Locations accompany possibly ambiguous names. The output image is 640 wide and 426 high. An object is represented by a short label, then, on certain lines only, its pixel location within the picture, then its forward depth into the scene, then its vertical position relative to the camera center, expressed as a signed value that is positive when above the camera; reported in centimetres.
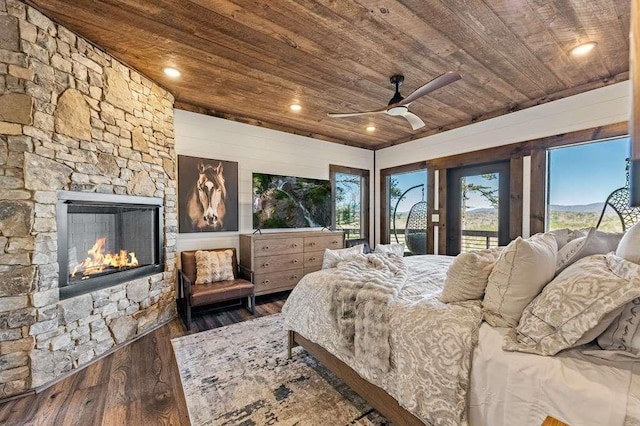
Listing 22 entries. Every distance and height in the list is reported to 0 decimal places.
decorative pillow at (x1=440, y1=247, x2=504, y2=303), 172 -41
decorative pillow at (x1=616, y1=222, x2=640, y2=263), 134 -17
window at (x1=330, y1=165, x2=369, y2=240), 571 +21
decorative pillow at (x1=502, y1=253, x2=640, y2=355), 118 -41
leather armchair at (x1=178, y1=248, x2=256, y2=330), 334 -97
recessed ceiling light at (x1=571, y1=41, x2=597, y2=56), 256 +148
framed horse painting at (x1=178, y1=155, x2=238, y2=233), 394 +23
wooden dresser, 408 -69
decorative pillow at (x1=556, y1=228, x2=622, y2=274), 162 -21
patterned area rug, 193 -137
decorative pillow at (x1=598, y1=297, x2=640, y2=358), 115 -50
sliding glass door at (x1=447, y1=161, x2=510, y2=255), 417 +6
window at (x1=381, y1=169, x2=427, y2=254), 527 +2
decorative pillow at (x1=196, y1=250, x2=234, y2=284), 374 -74
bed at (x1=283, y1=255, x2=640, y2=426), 111 -75
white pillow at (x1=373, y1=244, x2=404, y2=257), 311 -42
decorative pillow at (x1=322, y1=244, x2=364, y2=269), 277 -44
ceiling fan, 238 +108
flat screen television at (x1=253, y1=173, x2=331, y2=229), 460 +15
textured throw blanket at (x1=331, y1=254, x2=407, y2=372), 175 -66
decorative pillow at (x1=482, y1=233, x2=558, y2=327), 150 -37
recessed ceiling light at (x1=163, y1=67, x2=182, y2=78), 304 +148
